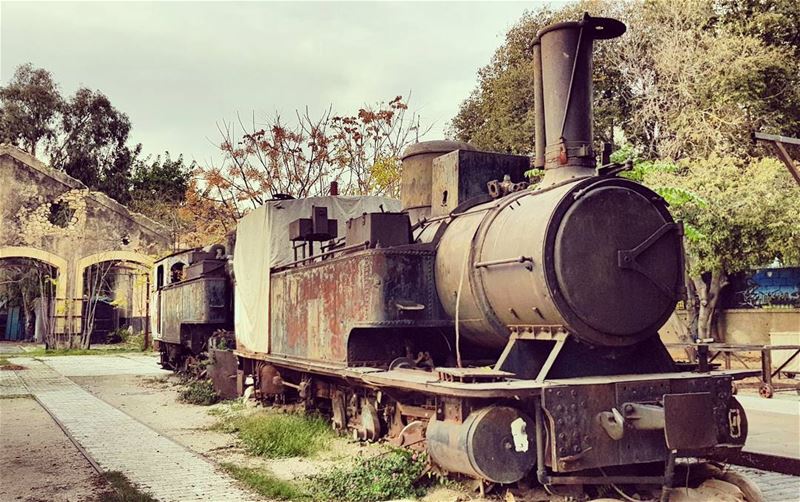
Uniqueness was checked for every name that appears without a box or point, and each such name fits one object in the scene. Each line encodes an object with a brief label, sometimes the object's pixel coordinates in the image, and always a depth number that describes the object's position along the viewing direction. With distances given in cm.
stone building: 2880
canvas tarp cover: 983
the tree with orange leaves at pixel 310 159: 2283
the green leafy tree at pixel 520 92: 2309
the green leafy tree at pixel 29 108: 4209
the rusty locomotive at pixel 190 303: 1456
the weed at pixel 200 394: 1242
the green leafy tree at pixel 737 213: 1600
